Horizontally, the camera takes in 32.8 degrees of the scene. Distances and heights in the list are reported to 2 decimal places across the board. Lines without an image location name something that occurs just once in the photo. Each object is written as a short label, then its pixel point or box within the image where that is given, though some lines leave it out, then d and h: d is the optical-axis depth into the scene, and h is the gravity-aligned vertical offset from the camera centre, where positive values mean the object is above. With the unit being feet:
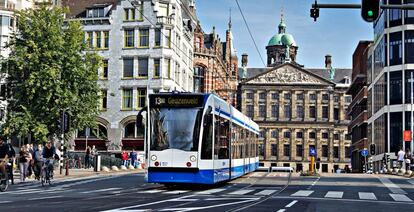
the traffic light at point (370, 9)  59.57 +11.67
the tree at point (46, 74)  157.99 +15.98
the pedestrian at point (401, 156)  146.14 -1.87
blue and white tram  75.20 +0.62
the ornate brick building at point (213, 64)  303.68 +39.17
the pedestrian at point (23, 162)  100.53 -2.77
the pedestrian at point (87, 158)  168.01 -3.36
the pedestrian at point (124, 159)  179.32 -3.74
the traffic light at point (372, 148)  203.78 -0.36
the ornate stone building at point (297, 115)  461.37 +20.77
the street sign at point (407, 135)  184.44 +3.06
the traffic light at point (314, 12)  67.97 +12.97
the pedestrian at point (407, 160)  147.06 -2.72
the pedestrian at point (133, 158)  188.38 -3.67
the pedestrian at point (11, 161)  82.94 -2.25
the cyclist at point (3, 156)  75.41 -1.39
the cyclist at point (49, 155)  92.07 -1.50
